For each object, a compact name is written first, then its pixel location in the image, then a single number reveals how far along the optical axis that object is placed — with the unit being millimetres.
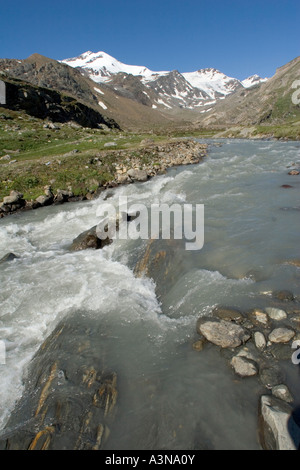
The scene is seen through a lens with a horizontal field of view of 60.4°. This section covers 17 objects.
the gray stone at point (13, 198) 19269
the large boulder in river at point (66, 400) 4768
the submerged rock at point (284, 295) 7203
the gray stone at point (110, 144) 33772
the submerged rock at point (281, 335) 5930
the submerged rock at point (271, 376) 5152
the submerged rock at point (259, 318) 6455
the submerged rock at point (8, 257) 12734
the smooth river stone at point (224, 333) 6062
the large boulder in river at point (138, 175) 24069
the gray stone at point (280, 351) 5625
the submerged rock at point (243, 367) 5371
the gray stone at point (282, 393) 4824
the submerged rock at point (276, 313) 6523
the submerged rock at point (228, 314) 6719
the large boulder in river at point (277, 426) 4141
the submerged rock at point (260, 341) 5878
